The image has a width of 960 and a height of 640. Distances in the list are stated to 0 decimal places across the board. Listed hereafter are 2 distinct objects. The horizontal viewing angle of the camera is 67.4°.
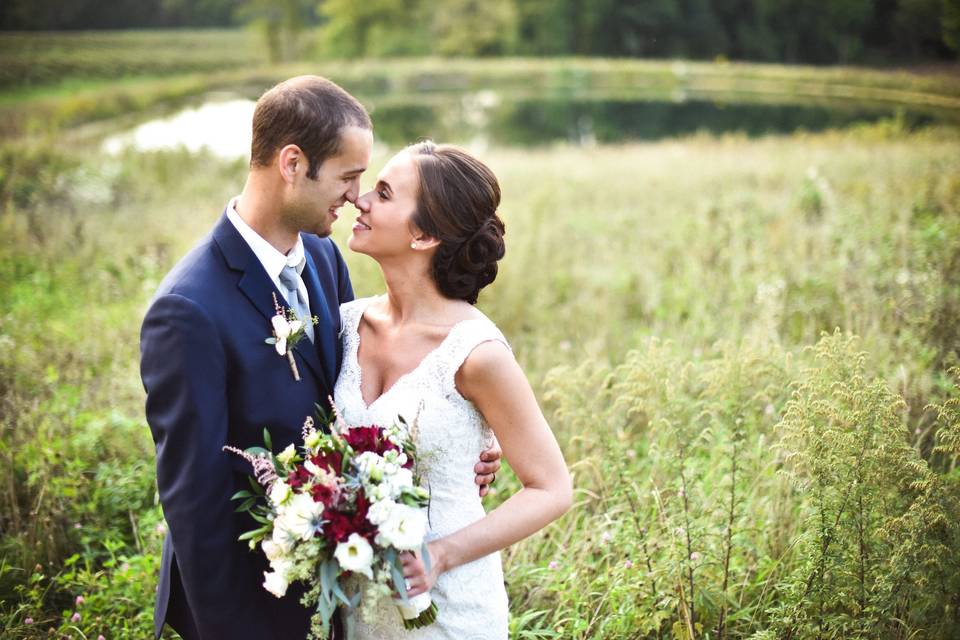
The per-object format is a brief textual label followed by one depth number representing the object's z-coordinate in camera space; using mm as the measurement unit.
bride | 2223
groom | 2102
